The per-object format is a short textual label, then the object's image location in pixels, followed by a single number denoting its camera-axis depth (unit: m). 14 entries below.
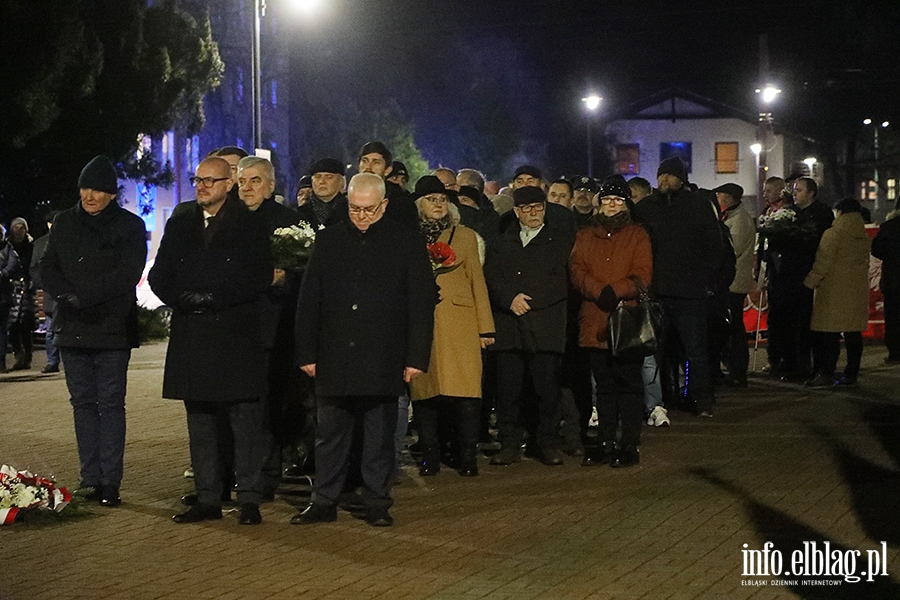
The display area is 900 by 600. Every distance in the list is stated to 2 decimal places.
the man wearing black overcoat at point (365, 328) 8.65
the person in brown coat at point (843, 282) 16.00
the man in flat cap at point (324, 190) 10.29
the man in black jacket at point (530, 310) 11.20
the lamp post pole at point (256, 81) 21.67
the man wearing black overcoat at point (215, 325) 8.84
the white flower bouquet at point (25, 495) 8.88
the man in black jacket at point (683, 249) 13.33
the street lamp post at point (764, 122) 42.53
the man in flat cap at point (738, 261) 15.80
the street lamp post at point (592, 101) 57.03
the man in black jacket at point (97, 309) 9.57
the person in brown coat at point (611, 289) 10.89
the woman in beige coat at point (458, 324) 10.58
